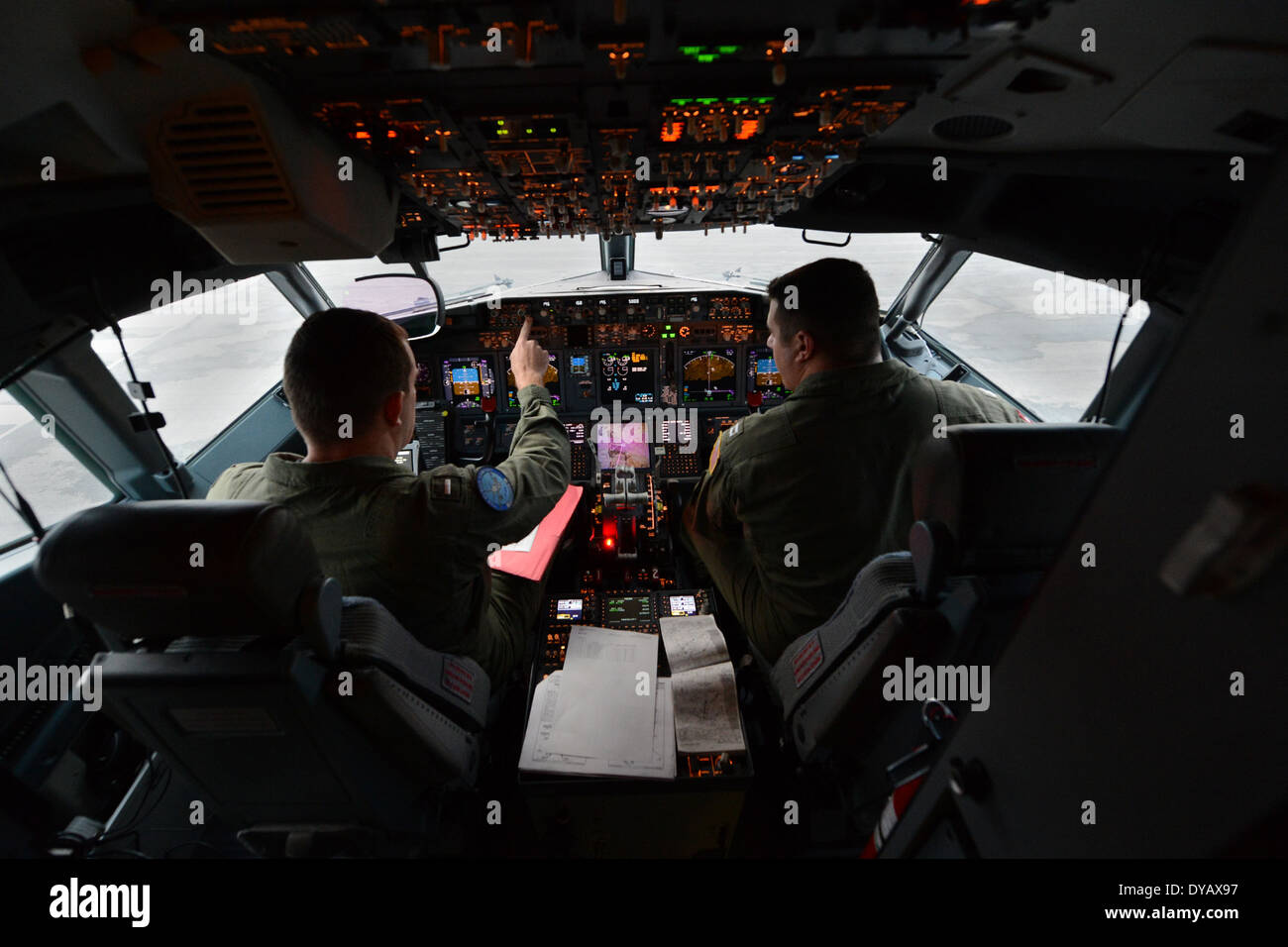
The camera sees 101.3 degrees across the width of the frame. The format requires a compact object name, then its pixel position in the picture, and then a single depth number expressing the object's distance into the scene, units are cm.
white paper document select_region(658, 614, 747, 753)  139
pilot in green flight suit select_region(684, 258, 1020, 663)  151
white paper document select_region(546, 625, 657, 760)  135
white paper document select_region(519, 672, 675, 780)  129
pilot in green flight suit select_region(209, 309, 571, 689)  125
